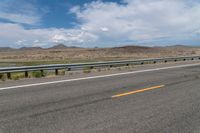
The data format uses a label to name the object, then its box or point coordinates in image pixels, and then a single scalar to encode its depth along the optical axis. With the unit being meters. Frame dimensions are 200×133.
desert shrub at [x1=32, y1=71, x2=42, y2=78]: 8.36
